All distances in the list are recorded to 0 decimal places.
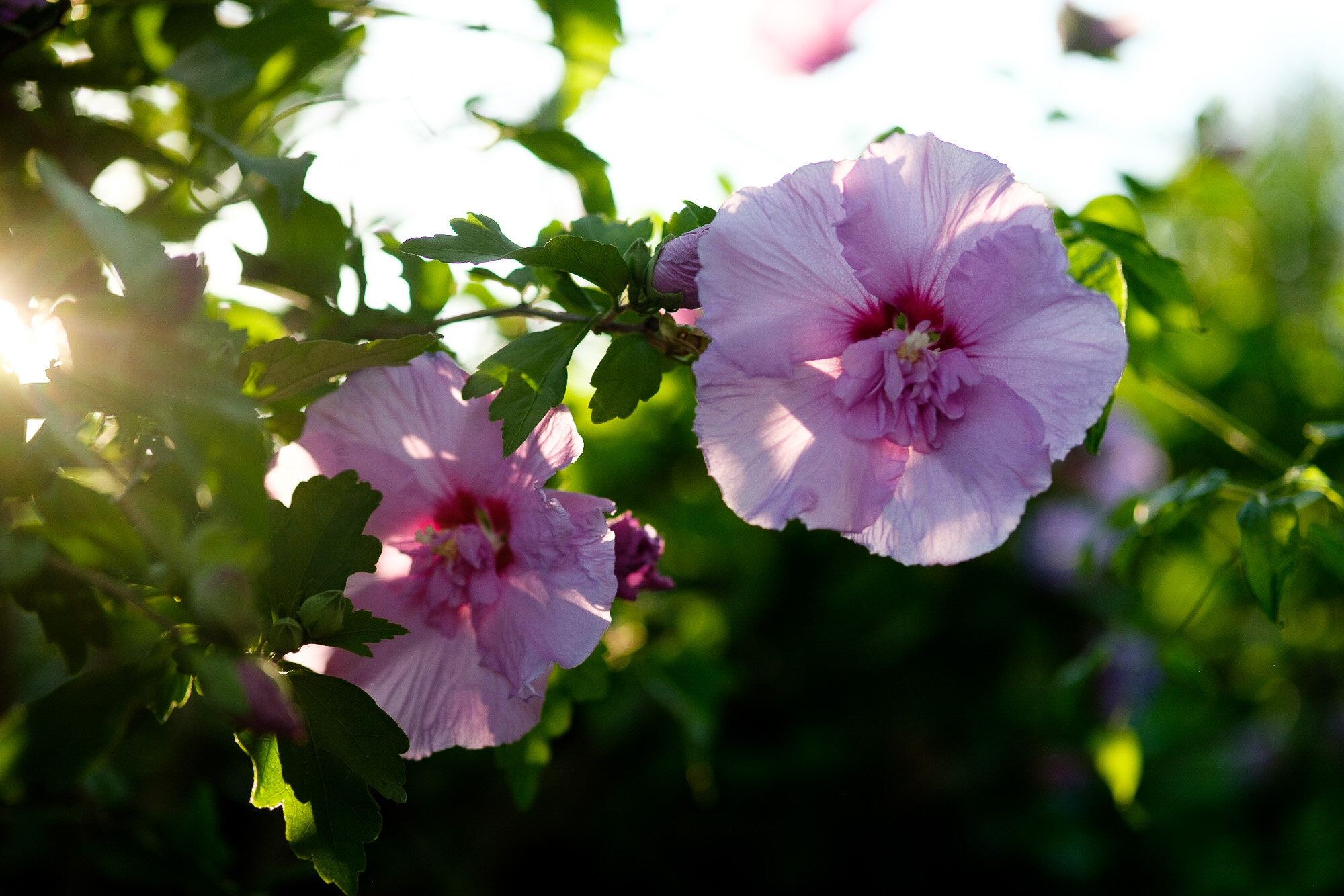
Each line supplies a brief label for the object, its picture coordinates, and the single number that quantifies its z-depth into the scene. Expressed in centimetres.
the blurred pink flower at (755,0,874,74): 70
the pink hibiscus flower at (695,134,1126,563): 48
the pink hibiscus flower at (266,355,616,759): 49
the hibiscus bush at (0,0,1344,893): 45
